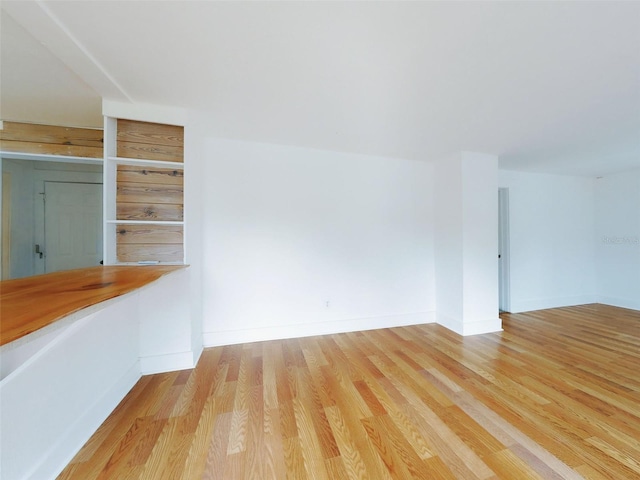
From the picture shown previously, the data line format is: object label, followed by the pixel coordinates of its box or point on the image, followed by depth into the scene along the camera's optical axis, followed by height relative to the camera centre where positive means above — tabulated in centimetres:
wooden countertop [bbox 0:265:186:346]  56 -20
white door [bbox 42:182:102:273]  275 +19
